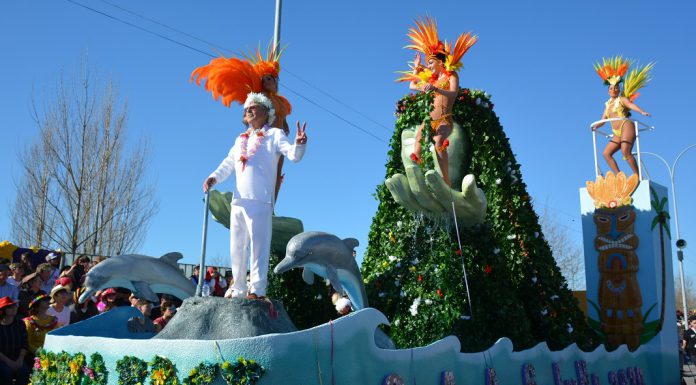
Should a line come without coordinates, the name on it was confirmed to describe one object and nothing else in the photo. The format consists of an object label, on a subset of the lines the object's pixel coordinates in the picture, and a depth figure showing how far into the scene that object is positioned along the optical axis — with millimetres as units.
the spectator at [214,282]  9633
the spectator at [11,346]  6207
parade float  4473
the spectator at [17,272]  8289
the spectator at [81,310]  7520
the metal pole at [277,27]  8389
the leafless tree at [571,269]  28281
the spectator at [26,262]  9164
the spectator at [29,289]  7757
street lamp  17781
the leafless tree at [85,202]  16031
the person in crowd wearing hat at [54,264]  8758
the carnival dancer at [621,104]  10414
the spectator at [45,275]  8266
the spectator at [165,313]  6734
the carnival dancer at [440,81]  7719
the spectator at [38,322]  6703
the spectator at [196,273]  10292
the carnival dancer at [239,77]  6211
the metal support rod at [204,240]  5508
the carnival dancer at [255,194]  5273
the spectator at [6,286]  7545
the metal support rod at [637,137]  10305
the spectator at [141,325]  6053
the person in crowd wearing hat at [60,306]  7035
